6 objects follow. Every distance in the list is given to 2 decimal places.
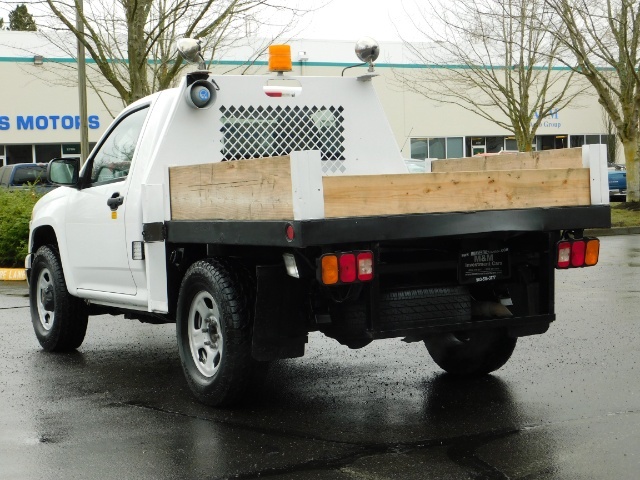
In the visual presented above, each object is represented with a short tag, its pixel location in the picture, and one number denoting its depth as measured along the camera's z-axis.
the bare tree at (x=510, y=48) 24.78
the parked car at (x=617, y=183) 35.88
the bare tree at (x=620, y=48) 22.52
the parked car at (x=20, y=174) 27.39
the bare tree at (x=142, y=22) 16.02
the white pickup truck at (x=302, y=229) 5.30
